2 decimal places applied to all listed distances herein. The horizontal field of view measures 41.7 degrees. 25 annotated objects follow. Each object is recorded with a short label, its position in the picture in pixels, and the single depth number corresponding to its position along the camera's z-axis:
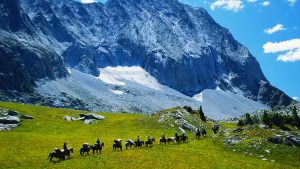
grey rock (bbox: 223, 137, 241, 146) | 68.06
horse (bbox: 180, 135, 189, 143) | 74.62
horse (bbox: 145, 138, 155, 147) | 69.79
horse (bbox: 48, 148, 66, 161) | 51.65
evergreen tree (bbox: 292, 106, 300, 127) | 86.47
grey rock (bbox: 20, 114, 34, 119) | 107.31
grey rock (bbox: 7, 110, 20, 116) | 103.74
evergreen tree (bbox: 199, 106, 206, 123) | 121.44
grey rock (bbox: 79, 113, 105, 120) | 122.97
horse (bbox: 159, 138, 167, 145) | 71.88
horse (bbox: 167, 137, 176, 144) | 73.69
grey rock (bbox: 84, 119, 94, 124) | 113.63
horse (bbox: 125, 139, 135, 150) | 66.94
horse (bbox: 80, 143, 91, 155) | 58.19
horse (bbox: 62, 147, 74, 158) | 54.28
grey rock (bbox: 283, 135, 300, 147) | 65.00
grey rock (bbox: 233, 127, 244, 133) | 77.31
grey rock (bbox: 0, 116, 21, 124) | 94.38
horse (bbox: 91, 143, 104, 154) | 59.41
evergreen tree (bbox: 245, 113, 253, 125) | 125.72
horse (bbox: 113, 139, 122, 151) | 63.19
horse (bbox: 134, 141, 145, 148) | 67.88
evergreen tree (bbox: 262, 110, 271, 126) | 79.32
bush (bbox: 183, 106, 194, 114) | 122.62
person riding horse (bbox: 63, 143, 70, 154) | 54.62
